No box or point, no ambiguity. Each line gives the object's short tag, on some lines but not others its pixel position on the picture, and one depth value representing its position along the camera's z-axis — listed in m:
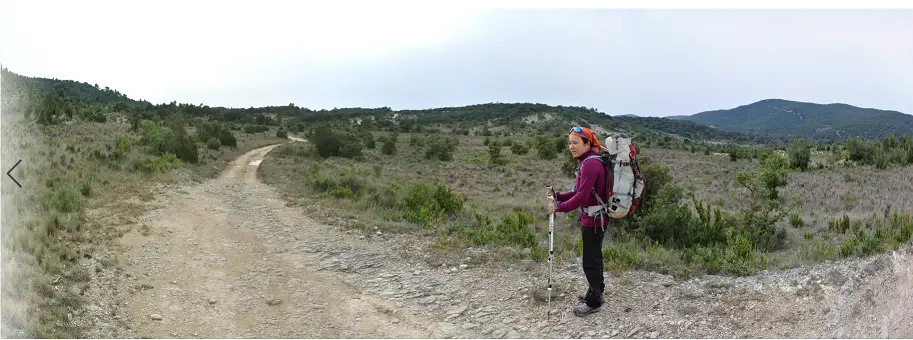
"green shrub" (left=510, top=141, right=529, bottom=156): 39.62
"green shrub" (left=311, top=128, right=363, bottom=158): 29.34
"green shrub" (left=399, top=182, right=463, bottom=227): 11.06
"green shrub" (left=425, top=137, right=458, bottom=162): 34.25
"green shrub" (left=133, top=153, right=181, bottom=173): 16.36
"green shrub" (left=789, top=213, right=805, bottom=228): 11.54
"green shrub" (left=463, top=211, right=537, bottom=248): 8.67
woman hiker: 5.05
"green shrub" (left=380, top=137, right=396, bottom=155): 34.94
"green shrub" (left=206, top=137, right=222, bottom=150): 28.46
